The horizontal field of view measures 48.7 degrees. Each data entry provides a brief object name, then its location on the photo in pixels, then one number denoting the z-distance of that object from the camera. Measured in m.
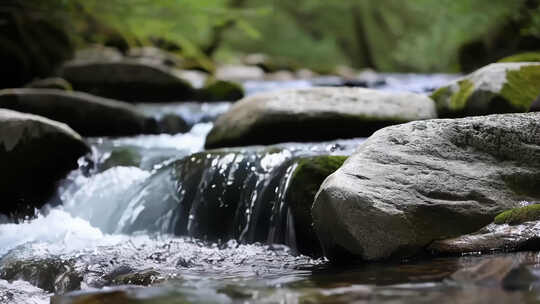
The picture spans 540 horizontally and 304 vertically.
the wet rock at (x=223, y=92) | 10.05
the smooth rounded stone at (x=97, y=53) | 11.71
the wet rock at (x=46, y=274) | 3.58
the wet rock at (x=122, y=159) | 5.81
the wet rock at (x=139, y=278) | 3.14
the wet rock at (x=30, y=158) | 5.52
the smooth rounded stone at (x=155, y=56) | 13.43
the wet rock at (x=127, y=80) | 9.95
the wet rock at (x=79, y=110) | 7.31
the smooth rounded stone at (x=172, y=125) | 7.80
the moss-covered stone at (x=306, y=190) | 4.15
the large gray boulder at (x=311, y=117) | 5.93
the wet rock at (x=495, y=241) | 3.23
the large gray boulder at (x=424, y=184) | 3.31
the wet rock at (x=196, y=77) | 10.59
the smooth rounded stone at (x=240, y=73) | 14.28
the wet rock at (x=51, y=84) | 8.96
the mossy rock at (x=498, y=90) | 5.45
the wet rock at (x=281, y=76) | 13.93
